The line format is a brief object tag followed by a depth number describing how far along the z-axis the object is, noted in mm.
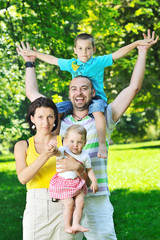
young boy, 3725
